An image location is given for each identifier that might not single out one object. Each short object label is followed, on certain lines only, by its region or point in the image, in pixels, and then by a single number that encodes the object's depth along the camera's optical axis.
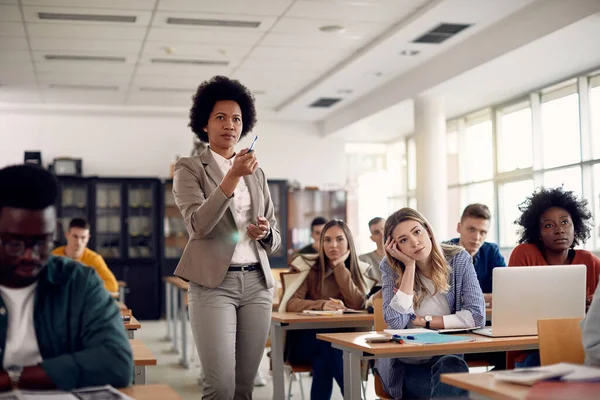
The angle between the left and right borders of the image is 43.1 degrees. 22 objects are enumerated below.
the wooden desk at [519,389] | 1.60
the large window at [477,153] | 10.17
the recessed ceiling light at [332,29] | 7.55
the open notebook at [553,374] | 1.71
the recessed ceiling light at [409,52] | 8.30
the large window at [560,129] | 8.38
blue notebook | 2.74
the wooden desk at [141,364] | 2.64
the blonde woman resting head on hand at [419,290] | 3.17
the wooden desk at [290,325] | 4.01
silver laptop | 2.99
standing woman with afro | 2.74
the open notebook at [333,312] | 4.27
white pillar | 9.45
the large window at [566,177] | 8.33
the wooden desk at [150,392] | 1.69
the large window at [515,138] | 9.24
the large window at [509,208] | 9.54
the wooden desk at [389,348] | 2.69
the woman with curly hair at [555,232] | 4.04
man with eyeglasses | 1.58
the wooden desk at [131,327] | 3.48
